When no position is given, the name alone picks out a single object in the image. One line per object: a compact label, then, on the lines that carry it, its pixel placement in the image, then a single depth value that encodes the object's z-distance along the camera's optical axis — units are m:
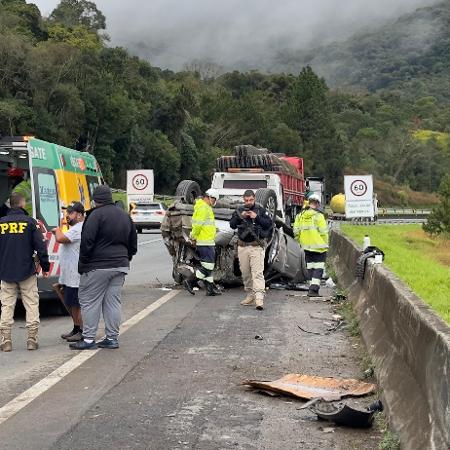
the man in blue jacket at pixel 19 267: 8.80
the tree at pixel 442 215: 34.25
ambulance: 10.81
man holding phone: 12.22
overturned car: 14.16
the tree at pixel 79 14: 101.38
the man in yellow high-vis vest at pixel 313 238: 13.63
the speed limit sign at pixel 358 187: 23.98
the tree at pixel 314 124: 104.12
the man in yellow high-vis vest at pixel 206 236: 13.36
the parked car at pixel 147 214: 33.78
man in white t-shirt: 9.35
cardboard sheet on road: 6.71
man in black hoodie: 8.70
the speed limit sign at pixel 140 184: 38.19
